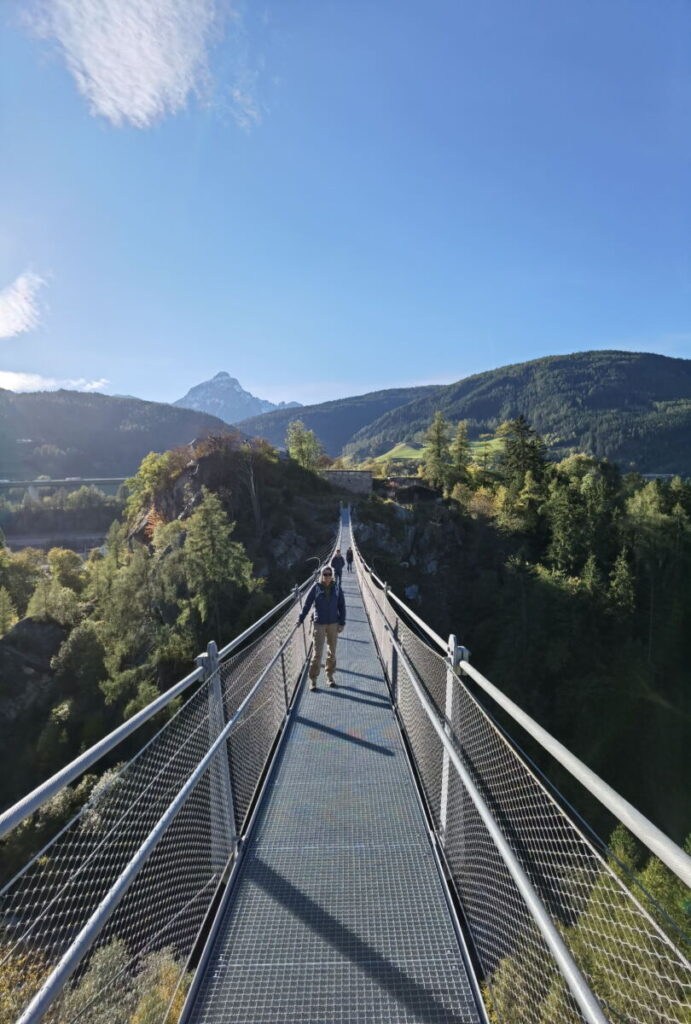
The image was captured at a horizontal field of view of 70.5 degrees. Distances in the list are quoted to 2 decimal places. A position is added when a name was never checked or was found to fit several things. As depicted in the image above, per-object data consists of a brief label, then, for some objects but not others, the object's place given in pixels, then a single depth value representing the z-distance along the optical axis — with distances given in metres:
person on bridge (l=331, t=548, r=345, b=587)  16.02
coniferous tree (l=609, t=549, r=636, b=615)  33.50
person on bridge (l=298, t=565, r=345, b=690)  6.35
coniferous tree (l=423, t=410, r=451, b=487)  45.92
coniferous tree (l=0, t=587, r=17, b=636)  34.41
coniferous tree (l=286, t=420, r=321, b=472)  49.41
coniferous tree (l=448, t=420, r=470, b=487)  45.69
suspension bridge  2.06
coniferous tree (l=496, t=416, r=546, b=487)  41.69
